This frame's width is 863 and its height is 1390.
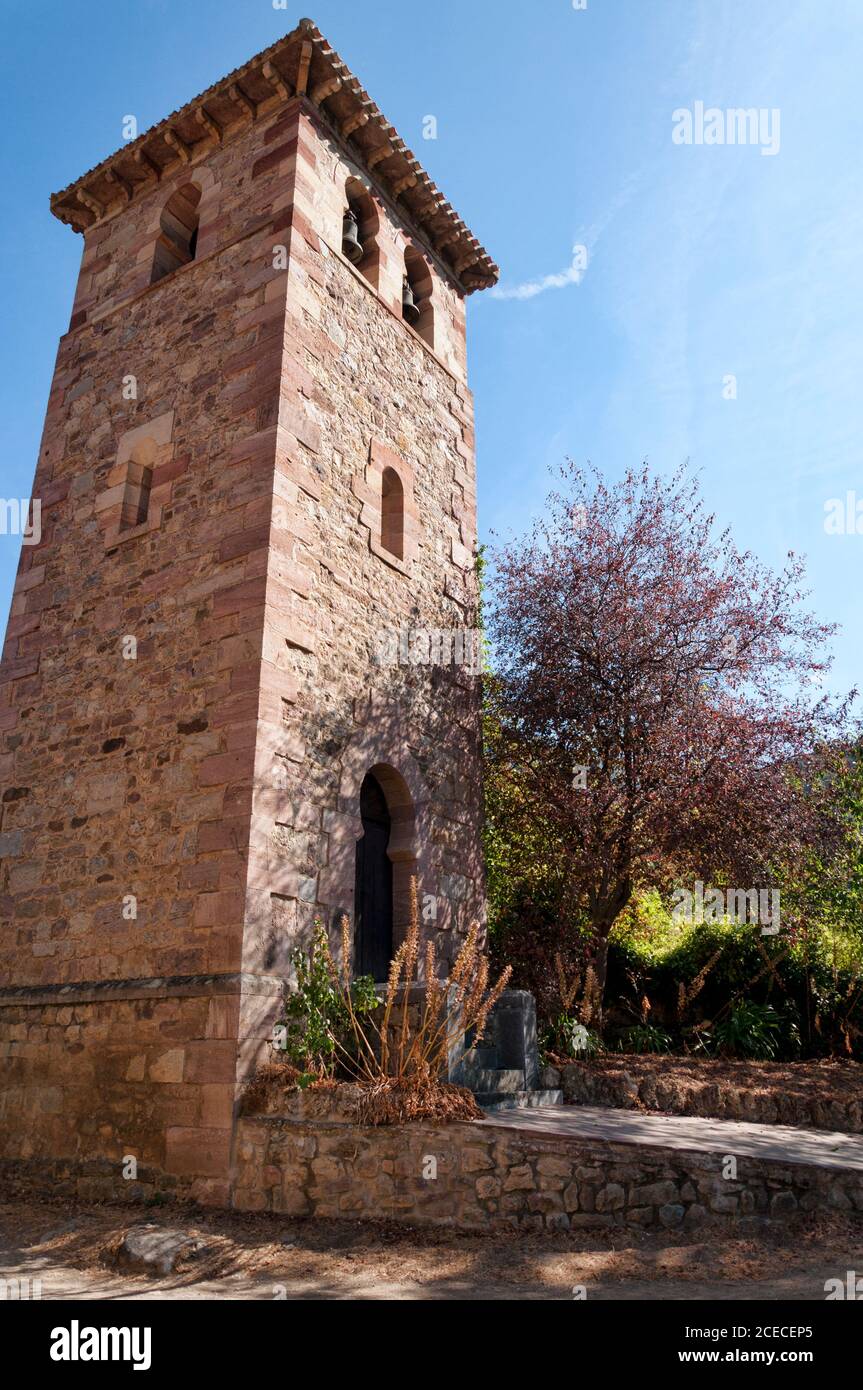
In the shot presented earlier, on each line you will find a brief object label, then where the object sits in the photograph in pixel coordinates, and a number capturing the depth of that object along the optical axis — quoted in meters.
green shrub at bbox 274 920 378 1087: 6.22
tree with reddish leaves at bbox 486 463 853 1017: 9.01
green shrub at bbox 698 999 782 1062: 9.10
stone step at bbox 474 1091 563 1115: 6.61
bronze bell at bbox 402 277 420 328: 10.77
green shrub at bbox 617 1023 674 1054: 9.27
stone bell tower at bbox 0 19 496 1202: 6.61
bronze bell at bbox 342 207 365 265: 9.77
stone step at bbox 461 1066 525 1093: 6.62
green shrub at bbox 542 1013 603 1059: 8.48
